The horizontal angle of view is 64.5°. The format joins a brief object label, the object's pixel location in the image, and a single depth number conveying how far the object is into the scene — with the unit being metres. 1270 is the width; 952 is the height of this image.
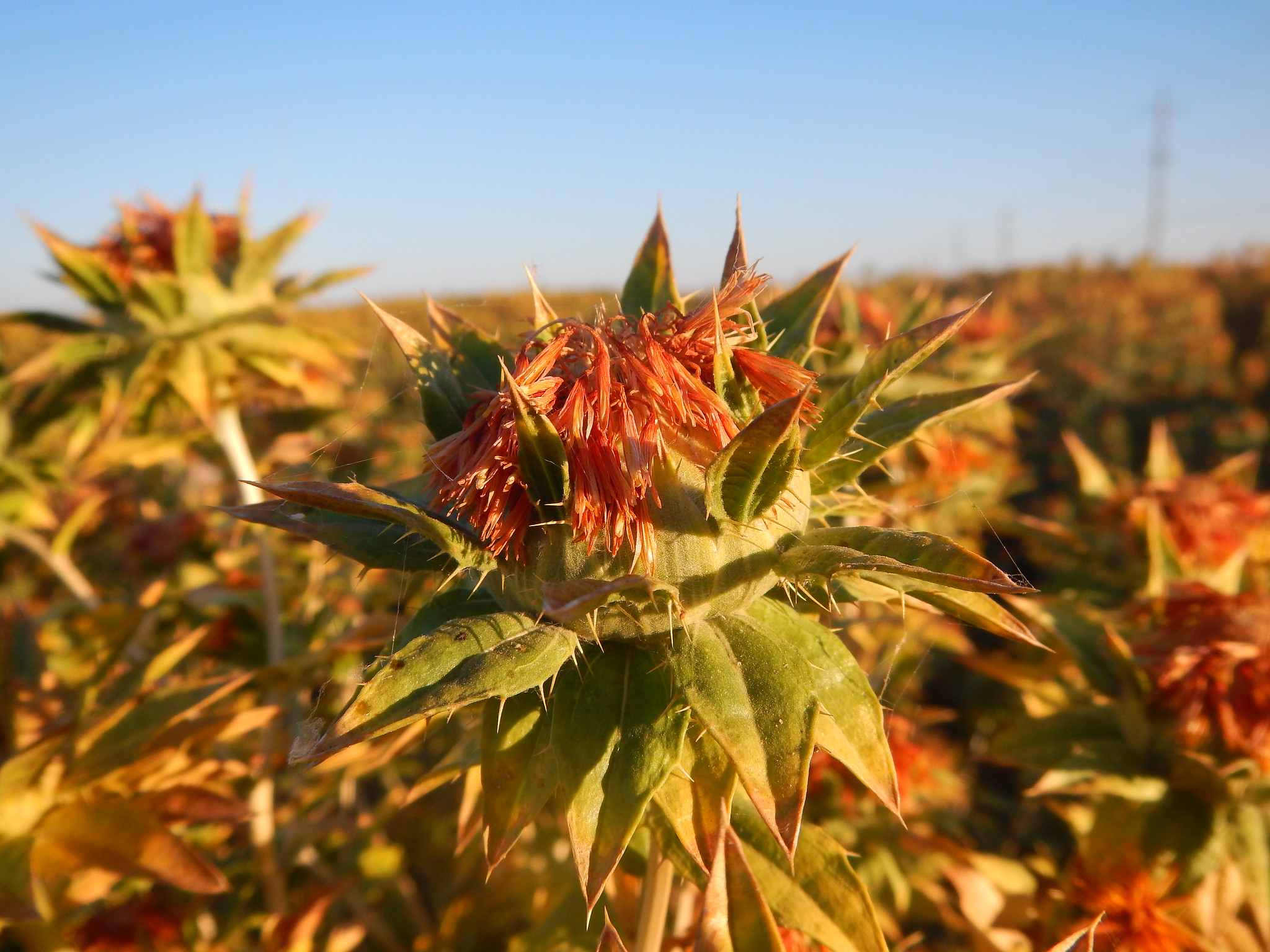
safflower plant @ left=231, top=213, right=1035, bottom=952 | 0.10
